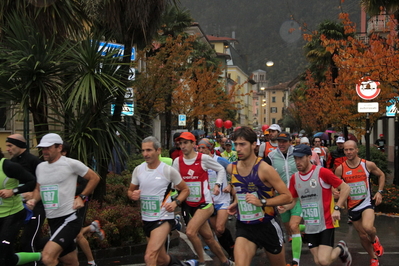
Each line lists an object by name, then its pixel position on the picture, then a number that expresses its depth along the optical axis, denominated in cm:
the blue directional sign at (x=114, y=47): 975
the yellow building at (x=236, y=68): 9181
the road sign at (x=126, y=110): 1008
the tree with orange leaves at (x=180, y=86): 2197
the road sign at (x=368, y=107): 1388
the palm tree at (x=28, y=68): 898
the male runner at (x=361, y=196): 739
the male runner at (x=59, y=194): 578
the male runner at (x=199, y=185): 709
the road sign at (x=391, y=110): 1467
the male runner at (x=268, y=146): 976
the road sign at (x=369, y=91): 1333
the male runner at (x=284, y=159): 838
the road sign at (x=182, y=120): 2828
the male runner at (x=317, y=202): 605
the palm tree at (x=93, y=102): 895
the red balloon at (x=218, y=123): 3431
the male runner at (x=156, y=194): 589
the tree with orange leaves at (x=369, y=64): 1212
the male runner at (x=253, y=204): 522
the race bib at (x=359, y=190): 755
